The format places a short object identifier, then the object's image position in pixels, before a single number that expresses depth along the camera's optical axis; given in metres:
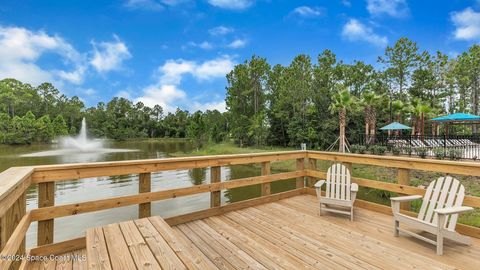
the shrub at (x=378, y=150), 13.04
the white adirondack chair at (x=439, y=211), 2.44
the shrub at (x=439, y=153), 10.13
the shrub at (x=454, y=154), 9.76
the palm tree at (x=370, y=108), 18.00
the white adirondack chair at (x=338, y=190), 3.40
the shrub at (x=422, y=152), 10.72
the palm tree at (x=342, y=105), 15.95
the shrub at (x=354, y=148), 15.32
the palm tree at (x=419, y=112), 17.44
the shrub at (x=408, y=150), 11.70
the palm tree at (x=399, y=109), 20.52
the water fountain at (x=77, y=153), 17.58
